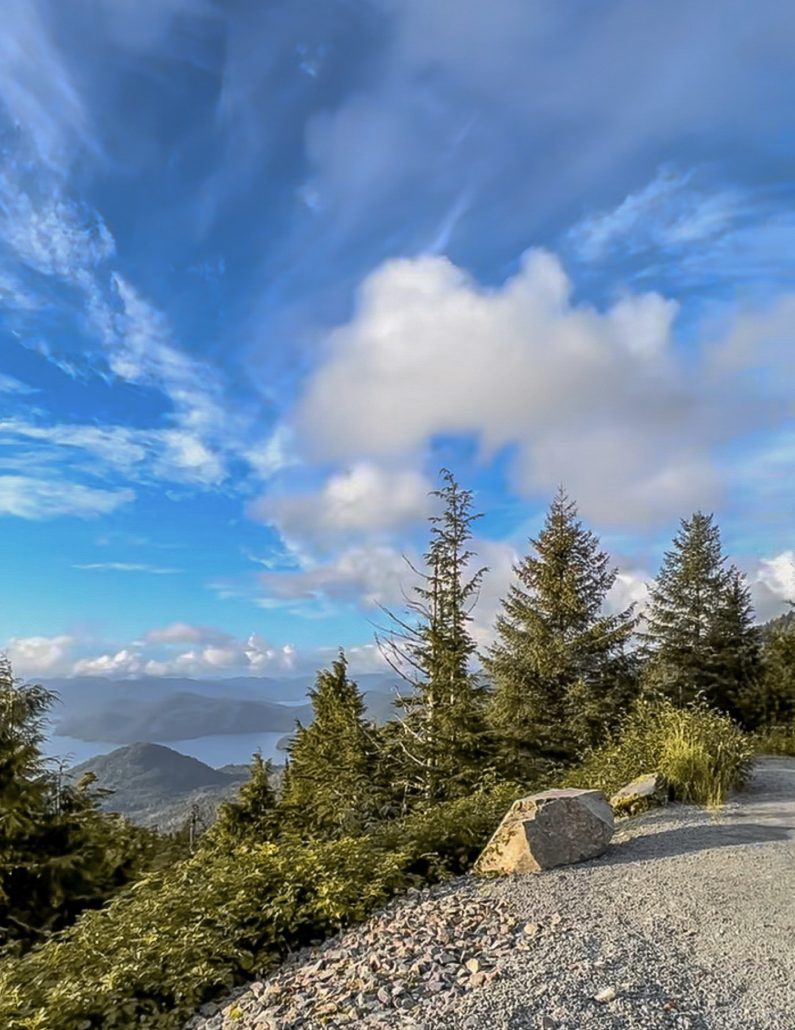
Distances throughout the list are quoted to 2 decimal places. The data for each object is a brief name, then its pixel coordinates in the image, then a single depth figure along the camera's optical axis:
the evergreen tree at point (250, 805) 18.95
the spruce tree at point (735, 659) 16.48
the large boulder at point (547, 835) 4.87
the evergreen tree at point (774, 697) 15.87
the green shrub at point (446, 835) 5.10
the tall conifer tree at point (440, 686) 11.55
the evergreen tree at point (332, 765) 11.68
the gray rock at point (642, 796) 6.55
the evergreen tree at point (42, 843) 5.49
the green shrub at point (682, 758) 6.92
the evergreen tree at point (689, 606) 17.58
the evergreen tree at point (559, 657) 13.75
